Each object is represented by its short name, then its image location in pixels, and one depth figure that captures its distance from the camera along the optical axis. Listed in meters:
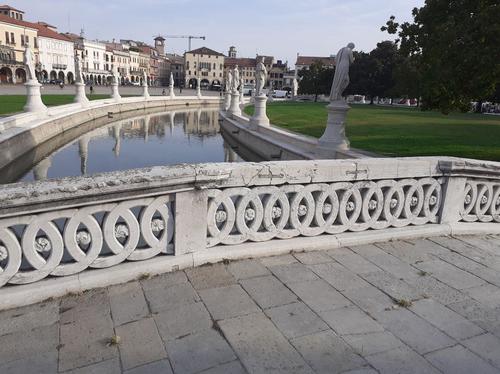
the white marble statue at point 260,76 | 19.92
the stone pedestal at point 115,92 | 33.12
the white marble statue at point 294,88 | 69.15
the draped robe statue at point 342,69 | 9.95
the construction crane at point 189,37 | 137.77
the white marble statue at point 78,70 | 25.08
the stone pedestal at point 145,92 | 38.63
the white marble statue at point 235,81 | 28.65
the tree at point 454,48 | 8.21
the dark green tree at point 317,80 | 68.19
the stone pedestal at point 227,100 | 33.30
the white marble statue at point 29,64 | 16.81
